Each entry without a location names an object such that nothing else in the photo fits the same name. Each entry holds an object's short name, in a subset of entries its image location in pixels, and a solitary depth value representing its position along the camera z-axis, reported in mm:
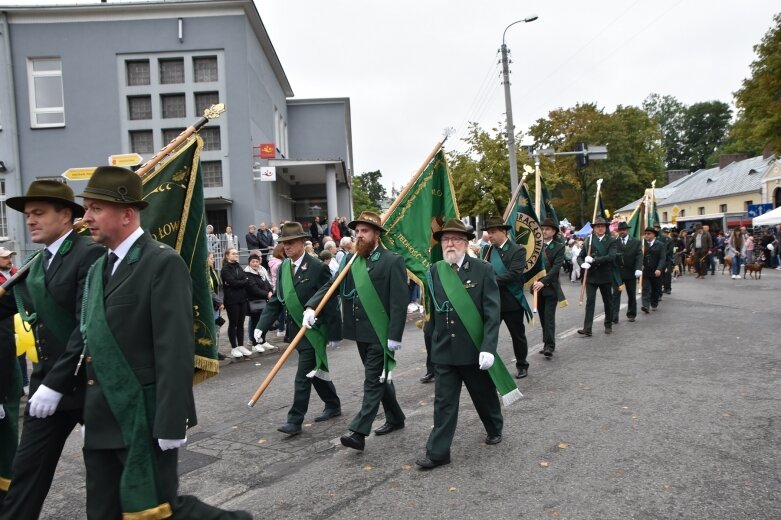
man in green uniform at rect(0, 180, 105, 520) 3234
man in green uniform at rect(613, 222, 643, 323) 12898
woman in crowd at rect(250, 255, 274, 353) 11135
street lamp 22814
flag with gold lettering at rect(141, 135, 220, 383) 4355
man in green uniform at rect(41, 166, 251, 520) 2822
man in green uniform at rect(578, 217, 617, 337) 10852
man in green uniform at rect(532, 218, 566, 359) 9258
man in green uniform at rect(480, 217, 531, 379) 8031
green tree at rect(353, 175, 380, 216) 70088
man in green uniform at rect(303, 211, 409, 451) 5516
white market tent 24781
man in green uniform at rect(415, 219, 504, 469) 4922
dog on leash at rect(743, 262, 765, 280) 23016
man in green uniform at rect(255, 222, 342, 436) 6125
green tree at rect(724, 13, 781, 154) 23656
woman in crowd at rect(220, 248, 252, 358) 10672
